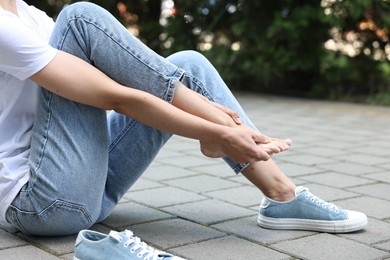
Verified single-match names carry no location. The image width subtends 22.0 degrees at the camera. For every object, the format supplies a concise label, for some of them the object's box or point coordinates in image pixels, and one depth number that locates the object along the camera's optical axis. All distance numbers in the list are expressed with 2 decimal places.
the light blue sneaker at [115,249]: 2.04
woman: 2.15
